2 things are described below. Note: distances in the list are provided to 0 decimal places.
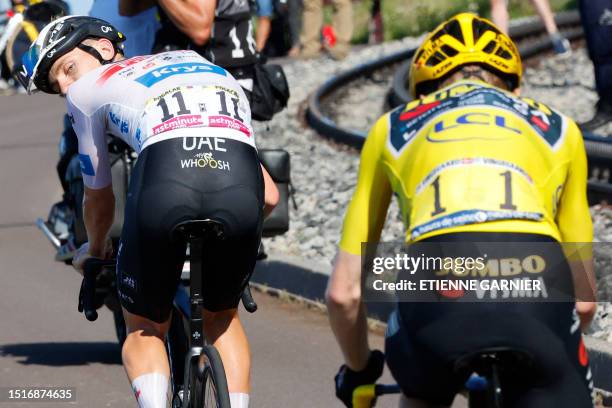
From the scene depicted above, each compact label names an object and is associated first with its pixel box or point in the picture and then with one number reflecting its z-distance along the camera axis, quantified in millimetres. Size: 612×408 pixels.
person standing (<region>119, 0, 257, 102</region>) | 14328
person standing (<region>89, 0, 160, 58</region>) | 14805
